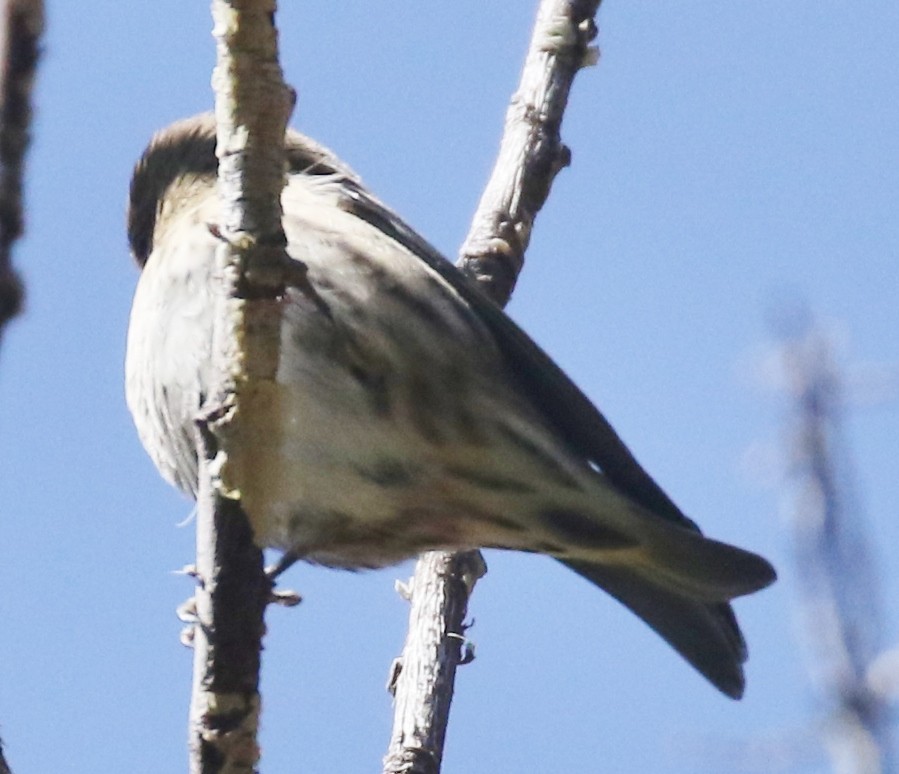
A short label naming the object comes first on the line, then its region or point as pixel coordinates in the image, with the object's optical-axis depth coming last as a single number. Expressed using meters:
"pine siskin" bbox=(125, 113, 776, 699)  7.26
